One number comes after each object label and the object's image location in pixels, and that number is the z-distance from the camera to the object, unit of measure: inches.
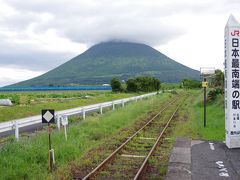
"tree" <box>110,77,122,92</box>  2491.5
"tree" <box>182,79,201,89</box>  3897.6
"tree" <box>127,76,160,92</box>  2571.4
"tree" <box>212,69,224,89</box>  1672.5
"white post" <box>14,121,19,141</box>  499.5
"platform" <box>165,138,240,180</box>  326.3
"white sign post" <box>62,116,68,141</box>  480.3
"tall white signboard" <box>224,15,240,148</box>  458.6
